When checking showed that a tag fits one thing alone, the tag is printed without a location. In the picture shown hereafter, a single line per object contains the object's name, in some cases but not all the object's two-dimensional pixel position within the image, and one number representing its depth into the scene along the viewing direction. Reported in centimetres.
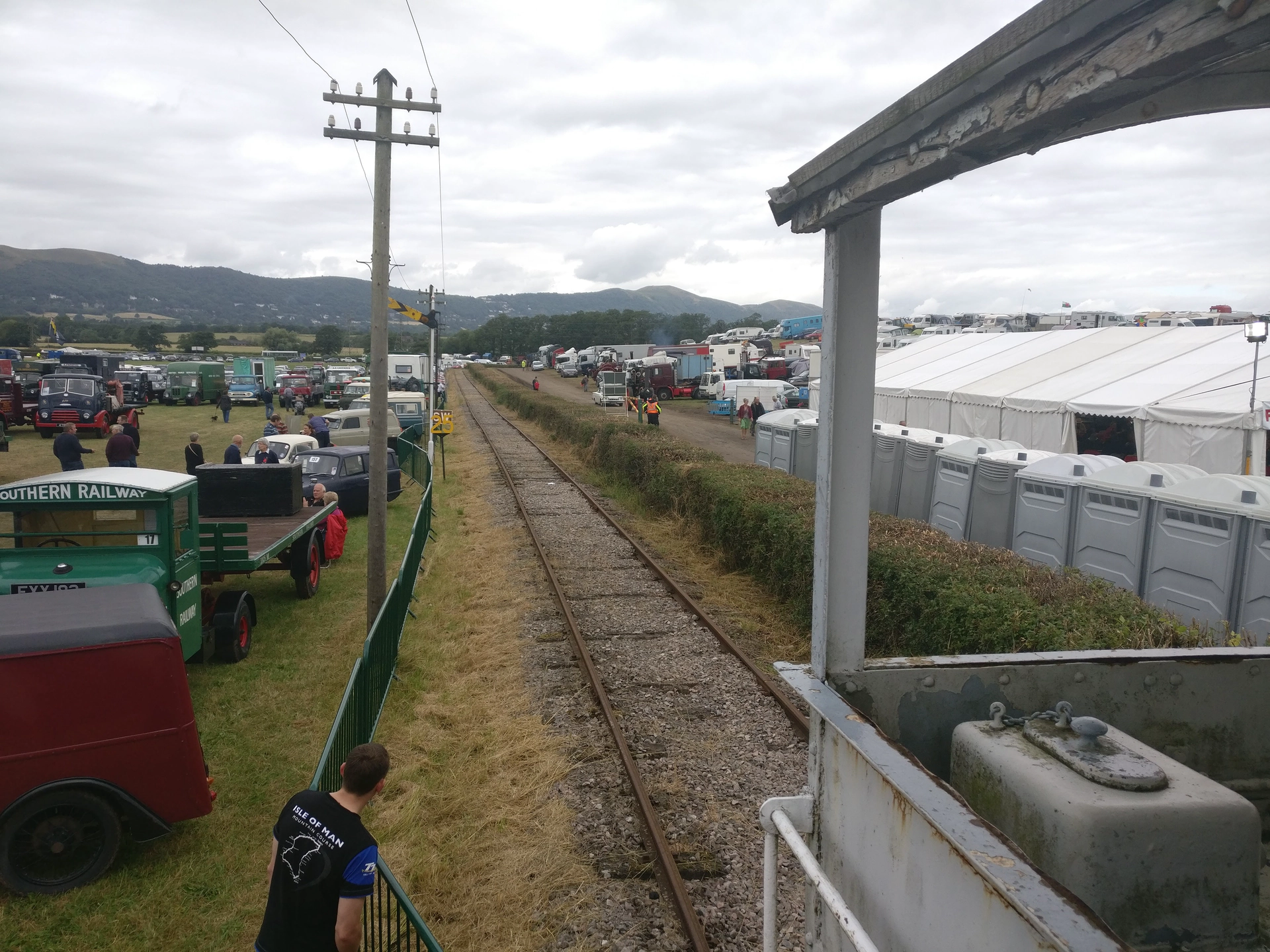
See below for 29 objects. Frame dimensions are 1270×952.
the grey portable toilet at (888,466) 1622
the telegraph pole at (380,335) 1023
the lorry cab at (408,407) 3294
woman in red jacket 1473
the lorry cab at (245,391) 4816
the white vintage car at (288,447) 1870
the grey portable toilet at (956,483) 1335
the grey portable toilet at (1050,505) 1088
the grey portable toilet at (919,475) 1507
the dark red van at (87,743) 551
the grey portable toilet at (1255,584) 796
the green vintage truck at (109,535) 782
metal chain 284
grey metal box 234
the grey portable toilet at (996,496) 1233
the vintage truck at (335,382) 5044
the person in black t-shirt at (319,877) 371
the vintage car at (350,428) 2500
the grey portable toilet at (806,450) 1920
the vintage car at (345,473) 1839
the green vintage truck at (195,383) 4738
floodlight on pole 1123
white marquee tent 1491
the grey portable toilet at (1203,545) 834
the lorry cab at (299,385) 4897
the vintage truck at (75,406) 3084
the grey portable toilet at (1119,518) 963
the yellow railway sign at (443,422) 2383
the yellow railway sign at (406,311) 1517
